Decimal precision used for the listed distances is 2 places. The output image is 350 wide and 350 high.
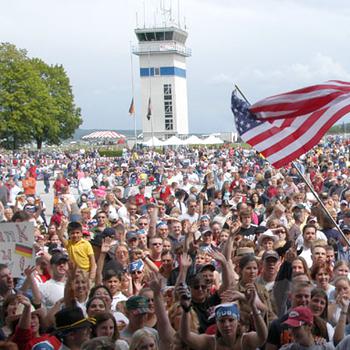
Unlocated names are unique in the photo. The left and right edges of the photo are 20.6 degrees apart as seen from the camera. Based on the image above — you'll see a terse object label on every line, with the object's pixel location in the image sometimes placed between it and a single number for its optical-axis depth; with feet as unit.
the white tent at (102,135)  377.71
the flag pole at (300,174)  27.00
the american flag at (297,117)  27.66
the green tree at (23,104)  301.63
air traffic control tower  373.40
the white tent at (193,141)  245.45
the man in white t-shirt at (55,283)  28.30
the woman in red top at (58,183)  80.54
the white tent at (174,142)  246.72
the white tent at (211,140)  269.03
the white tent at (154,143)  244.83
